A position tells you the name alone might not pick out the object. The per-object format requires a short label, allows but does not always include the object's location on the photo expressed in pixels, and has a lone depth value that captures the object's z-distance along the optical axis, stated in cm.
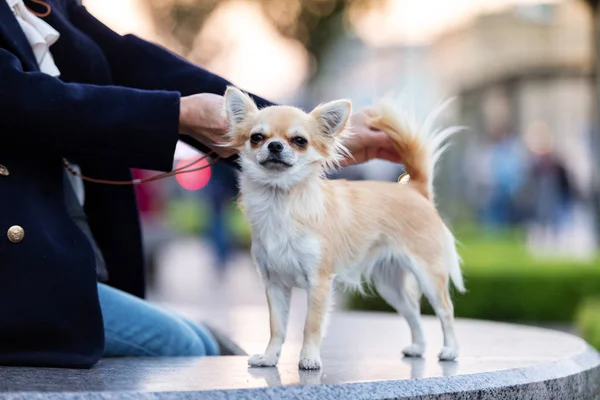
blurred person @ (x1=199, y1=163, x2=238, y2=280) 1698
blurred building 3078
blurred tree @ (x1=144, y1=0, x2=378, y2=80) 2542
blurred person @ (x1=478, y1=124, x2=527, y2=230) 2103
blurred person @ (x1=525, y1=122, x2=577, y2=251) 2255
